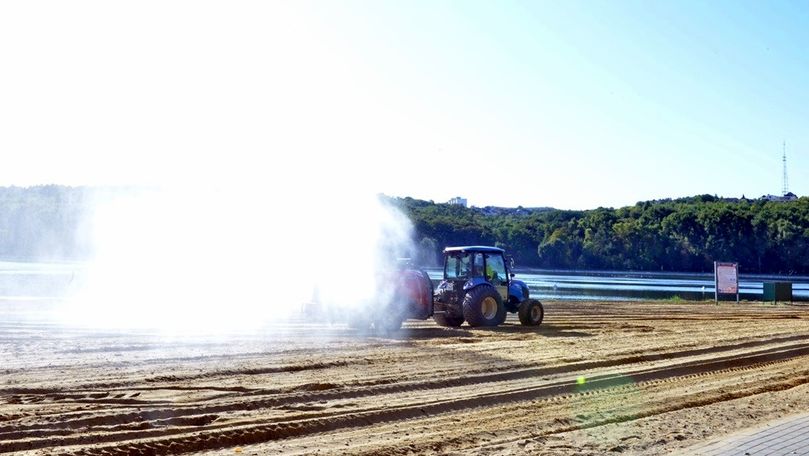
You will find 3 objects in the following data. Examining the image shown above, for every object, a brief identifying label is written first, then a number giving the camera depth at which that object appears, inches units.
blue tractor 961.5
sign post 2033.1
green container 1941.4
